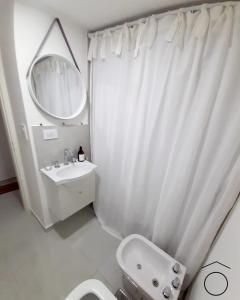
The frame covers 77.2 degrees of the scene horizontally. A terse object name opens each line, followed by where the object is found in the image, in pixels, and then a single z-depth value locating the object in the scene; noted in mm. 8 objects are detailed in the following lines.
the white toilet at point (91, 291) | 993
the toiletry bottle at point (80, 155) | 1784
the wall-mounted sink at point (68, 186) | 1469
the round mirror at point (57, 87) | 1384
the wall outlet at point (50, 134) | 1501
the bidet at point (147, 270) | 1051
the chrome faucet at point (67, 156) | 1705
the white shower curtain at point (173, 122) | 907
